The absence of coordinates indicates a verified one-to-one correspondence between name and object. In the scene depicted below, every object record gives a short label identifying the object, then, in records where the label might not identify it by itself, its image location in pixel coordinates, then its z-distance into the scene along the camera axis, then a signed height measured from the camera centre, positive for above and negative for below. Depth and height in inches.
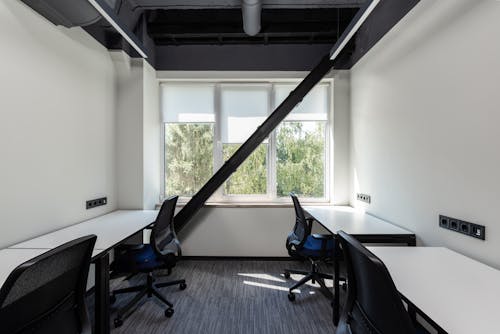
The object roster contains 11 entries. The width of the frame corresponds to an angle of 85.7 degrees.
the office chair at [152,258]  97.4 -33.9
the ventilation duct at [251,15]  106.6 +65.3
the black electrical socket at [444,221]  78.0 -16.2
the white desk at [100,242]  74.3 -22.6
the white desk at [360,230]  90.6 -22.5
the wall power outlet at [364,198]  128.3 -15.4
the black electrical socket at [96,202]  116.3 -15.6
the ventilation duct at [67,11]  86.0 +52.2
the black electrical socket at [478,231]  65.9 -16.2
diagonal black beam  142.9 +13.0
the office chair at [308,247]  110.3 -33.5
